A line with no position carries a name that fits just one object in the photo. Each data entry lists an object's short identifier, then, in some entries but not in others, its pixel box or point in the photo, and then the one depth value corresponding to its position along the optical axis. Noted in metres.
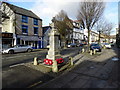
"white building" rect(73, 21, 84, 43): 44.05
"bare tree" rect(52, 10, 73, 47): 27.31
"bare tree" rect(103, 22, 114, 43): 33.75
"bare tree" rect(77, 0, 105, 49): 14.07
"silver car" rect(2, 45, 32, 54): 14.24
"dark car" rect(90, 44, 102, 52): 17.17
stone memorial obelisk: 7.60
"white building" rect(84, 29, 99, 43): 60.43
